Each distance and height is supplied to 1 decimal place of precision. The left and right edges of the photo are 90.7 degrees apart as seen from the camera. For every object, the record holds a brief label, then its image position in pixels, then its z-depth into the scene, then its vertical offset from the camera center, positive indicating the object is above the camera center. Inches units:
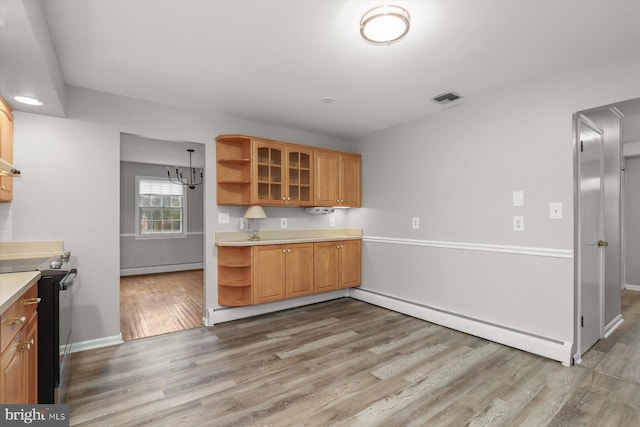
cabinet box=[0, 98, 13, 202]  96.0 +22.5
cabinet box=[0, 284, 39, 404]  51.1 -24.8
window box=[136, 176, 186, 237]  271.3 +6.3
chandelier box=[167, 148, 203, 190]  275.5 +32.6
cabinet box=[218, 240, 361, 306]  144.9 -27.8
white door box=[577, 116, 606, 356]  108.3 -6.4
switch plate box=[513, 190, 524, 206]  115.9 +6.0
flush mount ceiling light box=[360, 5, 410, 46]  72.5 +45.4
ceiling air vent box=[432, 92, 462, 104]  124.3 +47.3
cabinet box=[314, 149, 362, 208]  169.8 +20.3
